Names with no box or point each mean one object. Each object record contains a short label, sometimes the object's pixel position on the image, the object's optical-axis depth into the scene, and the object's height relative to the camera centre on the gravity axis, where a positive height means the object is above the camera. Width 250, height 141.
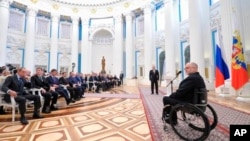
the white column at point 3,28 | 12.13 +3.87
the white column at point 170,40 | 10.75 +2.50
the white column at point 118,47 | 15.80 +2.91
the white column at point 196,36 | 7.36 +1.87
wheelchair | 1.77 -0.58
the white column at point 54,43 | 15.48 +3.31
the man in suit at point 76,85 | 5.60 -0.31
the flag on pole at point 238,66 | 4.55 +0.27
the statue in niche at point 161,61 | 13.77 +1.29
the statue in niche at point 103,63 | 16.73 +1.40
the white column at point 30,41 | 14.04 +3.22
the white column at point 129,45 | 15.24 +3.00
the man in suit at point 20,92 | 2.97 -0.30
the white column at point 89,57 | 16.61 +1.99
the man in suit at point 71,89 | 5.03 -0.42
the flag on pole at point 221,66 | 5.45 +0.31
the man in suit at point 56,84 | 4.46 -0.23
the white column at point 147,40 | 13.64 +3.07
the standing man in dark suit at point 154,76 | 6.54 -0.02
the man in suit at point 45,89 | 3.87 -0.32
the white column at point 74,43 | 16.36 +3.49
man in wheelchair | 2.01 -0.18
